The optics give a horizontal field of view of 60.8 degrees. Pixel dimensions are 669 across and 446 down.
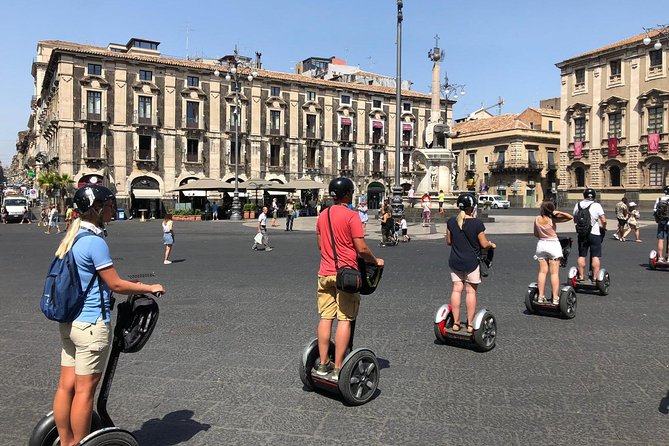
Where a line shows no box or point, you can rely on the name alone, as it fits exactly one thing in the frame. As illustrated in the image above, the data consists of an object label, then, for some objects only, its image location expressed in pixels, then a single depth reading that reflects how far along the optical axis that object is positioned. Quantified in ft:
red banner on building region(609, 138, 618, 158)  175.02
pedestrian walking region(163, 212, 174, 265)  47.66
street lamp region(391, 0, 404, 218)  74.18
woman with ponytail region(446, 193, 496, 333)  19.72
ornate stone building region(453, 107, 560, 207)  214.48
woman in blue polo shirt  10.10
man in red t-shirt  14.60
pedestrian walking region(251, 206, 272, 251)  57.31
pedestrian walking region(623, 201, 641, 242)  66.23
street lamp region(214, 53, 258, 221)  125.29
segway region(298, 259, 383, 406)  14.34
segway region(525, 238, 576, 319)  24.17
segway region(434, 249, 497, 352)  18.99
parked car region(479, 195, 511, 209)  191.70
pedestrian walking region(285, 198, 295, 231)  89.42
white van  121.19
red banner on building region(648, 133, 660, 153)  163.73
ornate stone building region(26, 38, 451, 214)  146.72
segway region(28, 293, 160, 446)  10.64
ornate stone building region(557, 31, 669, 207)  164.04
